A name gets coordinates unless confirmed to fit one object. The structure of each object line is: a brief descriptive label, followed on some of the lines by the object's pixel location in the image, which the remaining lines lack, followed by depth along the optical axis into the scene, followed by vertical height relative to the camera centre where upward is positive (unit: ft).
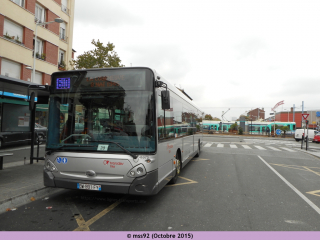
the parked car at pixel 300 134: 104.07 -2.83
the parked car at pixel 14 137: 43.09 -3.28
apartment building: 58.75 +24.58
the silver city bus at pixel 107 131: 14.34 -0.55
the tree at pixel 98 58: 48.75 +13.74
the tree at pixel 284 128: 143.23 -0.55
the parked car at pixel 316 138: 95.81 -4.25
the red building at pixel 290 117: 277.64 +12.78
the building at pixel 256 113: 438.40 +26.24
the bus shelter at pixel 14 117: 45.46 +0.86
